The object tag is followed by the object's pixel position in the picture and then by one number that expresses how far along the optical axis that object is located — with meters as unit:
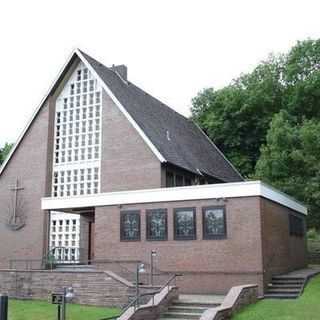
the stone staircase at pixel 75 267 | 20.00
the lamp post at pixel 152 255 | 20.24
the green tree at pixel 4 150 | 51.91
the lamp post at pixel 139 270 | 15.59
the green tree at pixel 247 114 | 38.47
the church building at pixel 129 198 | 19.11
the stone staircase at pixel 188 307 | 15.41
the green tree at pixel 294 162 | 21.94
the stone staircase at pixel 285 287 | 17.52
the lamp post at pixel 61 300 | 14.32
